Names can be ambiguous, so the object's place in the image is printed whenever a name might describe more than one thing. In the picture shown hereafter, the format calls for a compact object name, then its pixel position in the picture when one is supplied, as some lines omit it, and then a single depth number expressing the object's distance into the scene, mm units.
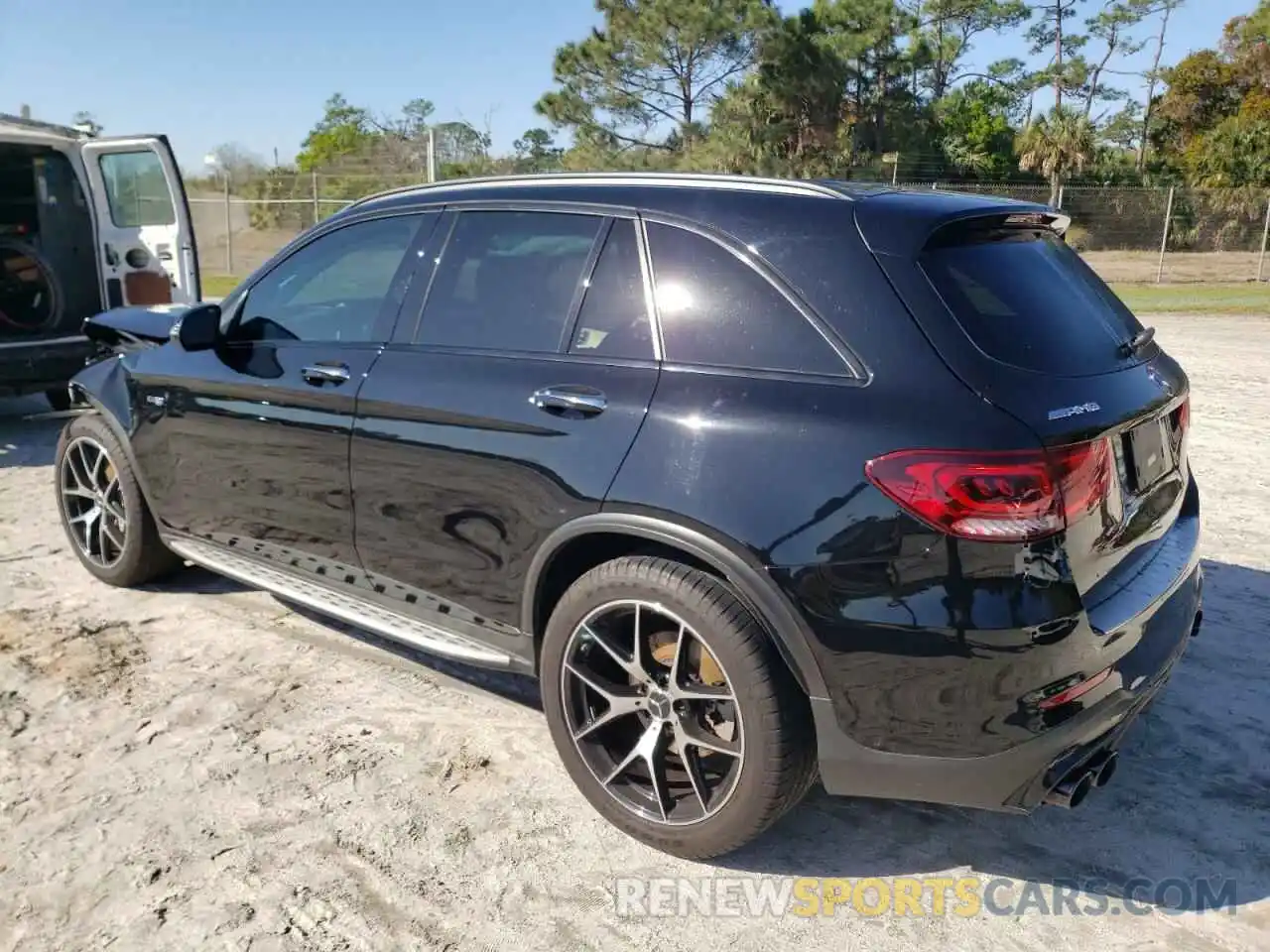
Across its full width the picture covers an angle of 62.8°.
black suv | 2375
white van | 7457
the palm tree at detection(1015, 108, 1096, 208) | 39438
